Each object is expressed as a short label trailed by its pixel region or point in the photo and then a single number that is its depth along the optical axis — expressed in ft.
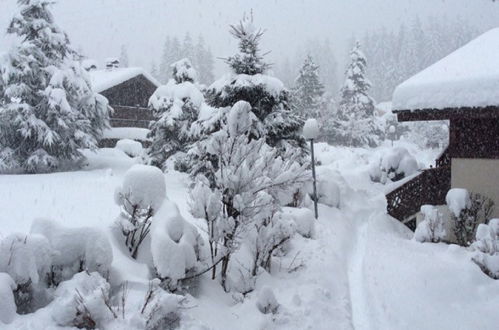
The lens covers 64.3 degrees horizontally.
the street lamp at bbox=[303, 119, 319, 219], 36.58
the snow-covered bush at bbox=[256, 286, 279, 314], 19.24
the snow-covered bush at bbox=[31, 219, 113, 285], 17.66
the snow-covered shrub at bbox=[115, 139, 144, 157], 81.76
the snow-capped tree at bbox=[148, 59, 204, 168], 57.06
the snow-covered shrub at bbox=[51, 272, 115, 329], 14.99
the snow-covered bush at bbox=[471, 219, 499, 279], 22.59
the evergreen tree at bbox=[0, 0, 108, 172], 53.01
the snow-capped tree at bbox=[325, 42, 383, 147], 129.59
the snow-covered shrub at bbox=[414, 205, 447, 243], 29.91
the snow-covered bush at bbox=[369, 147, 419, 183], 59.06
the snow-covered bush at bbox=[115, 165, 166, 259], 20.72
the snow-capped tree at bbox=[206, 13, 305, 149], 40.27
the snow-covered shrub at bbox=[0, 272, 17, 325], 14.43
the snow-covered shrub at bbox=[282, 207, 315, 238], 31.96
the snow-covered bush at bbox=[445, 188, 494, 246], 28.55
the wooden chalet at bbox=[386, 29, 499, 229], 26.00
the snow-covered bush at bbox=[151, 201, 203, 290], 18.28
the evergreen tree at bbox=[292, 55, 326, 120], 136.36
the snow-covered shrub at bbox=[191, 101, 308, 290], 20.95
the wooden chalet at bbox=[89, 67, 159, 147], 93.81
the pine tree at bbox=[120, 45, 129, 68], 222.65
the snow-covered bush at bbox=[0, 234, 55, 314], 15.57
